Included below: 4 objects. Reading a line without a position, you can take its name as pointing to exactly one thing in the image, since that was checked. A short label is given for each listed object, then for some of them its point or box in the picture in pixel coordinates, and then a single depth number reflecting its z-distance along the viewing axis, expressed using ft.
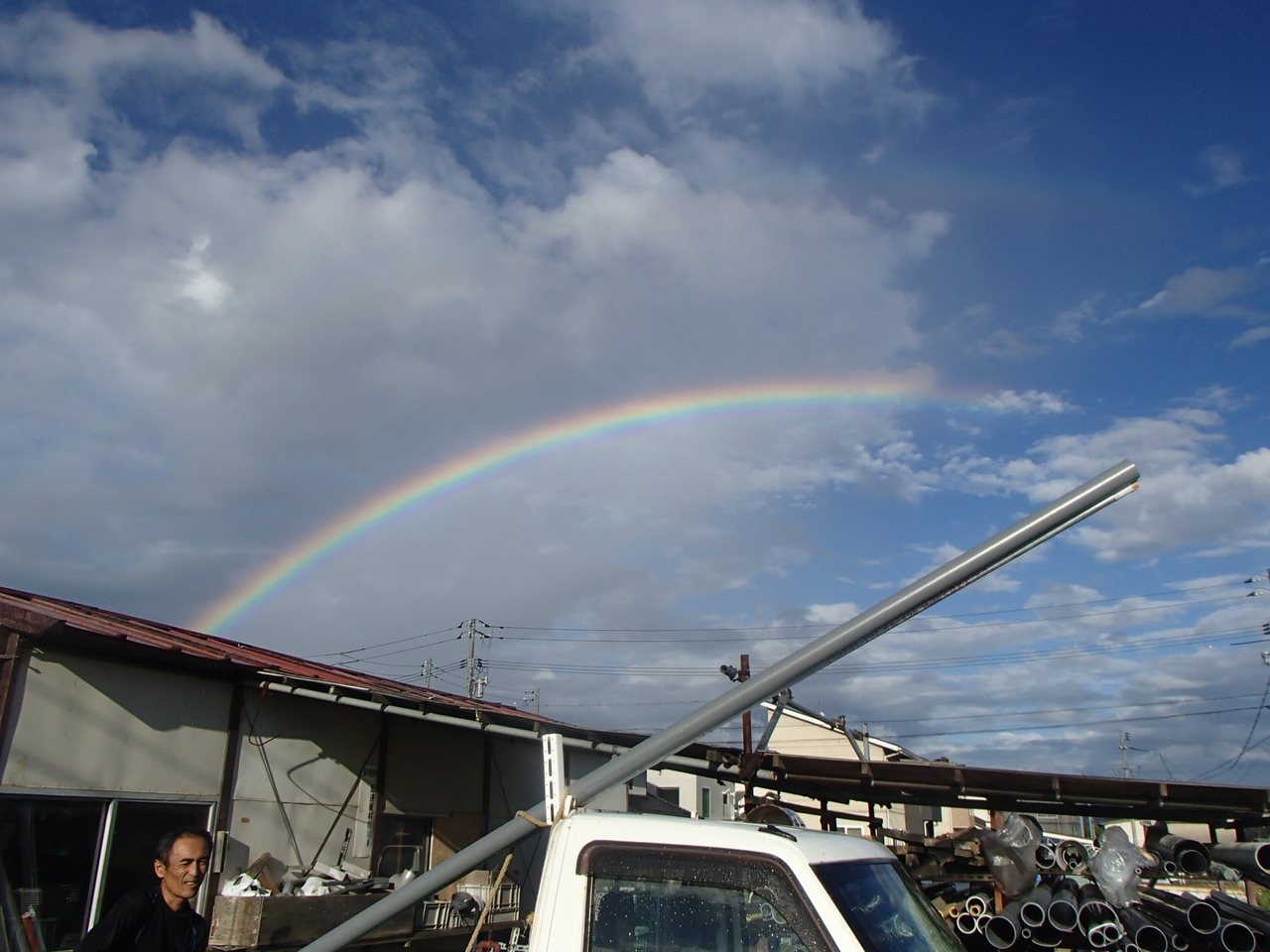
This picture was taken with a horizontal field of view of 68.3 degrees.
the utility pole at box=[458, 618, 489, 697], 161.99
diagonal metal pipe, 10.54
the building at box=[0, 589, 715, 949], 27.37
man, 12.54
